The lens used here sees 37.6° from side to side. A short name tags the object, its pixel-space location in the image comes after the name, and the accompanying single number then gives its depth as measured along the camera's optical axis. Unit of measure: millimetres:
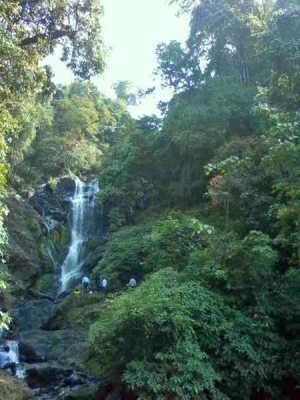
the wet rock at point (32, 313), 15492
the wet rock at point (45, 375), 10961
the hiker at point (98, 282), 17438
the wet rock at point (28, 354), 12648
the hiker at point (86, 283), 18298
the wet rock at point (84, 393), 8466
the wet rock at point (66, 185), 27375
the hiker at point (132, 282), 14950
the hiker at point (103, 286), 16827
